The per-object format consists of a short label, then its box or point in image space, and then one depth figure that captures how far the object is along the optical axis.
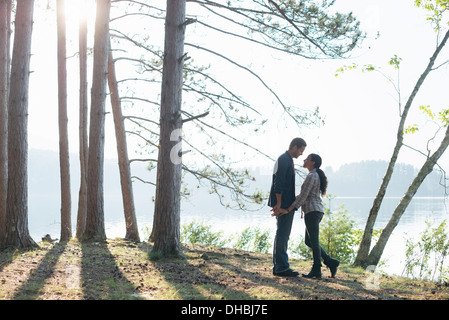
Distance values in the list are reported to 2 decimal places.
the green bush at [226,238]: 13.96
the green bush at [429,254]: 10.08
